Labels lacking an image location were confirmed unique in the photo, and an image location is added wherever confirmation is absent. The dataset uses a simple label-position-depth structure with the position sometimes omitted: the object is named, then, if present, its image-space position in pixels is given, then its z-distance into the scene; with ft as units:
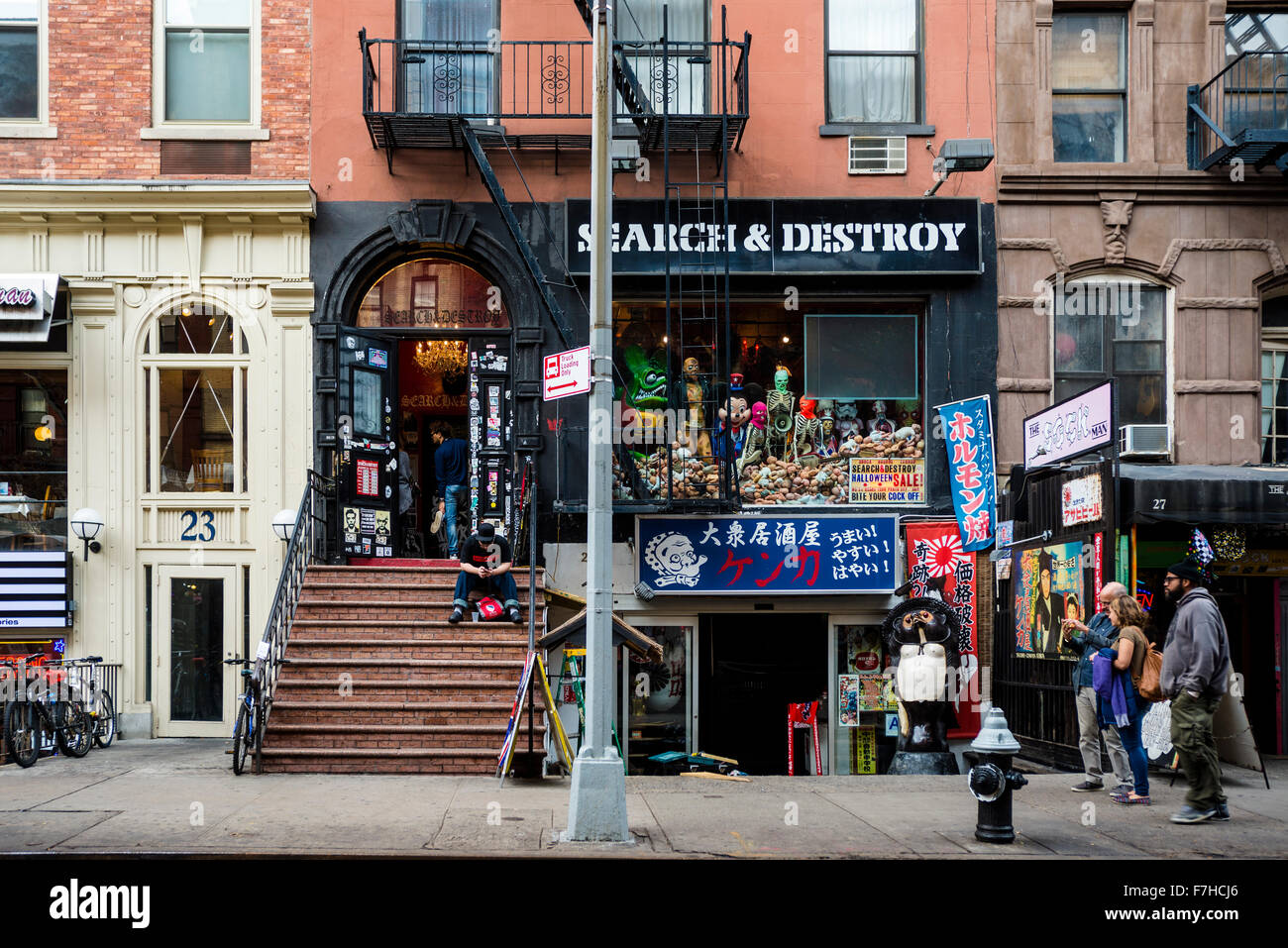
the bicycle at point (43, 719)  41.09
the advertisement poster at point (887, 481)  51.80
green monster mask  52.42
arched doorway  50.26
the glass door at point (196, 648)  49.44
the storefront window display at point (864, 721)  50.37
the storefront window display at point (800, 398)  52.01
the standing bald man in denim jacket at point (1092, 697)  36.24
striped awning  48.98
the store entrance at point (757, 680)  51.19
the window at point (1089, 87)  52.39
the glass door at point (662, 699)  50.70
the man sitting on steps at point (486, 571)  45.06
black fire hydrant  29.43
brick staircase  39.78
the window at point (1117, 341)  51.55
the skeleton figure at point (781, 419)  52.42
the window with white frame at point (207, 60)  51.65
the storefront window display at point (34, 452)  50.57
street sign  31.86
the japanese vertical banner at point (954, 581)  49.65
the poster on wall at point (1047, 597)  42.80
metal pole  30.91
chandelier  61.00
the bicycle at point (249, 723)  38.93
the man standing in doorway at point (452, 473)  52.37
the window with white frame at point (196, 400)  50.90
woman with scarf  35.06
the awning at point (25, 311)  48.26
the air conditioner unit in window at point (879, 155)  51.70
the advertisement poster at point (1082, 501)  41.27
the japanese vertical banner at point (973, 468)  50.47
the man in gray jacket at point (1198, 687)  32.27
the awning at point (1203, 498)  42.88
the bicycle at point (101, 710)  46.44
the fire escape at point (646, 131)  50.34
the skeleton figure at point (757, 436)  52.31
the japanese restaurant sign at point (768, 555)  50.26
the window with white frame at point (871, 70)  52.75
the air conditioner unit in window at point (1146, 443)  50.47
